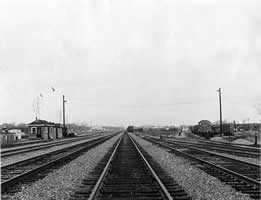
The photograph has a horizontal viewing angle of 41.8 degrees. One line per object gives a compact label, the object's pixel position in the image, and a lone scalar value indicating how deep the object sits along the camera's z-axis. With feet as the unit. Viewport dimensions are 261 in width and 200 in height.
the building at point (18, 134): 197.11
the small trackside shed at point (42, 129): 220.43
